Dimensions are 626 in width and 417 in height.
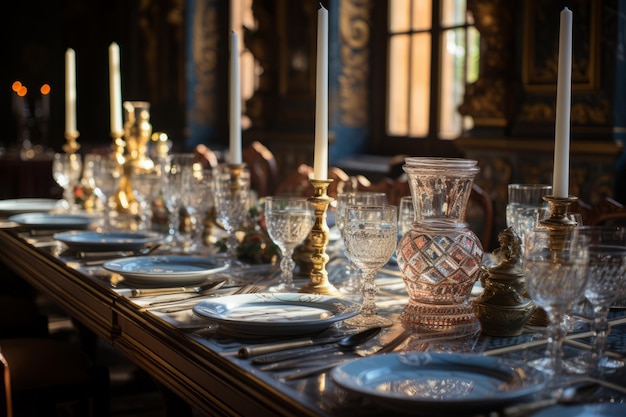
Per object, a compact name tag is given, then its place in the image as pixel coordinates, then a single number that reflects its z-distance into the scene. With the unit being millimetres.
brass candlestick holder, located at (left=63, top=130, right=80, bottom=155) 3634
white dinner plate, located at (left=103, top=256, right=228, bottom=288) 2000
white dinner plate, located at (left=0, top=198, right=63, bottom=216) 3551
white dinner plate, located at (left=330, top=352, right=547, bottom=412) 1116
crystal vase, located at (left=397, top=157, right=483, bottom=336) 1637
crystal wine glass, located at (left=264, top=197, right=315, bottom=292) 1938
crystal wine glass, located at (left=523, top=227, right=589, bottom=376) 1310
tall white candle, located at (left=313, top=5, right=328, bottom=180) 1868
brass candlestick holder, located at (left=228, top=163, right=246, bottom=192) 2281
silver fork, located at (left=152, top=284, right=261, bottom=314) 1753
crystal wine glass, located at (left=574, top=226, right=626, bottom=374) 1312
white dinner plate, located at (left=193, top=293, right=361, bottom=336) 1498
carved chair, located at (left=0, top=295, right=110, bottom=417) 2322
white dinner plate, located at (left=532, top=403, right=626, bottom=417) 1119
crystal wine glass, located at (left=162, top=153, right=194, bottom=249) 2552
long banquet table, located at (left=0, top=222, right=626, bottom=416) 1224
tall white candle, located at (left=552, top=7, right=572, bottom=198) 1565
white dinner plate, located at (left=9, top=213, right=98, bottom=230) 3006
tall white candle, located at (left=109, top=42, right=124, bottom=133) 3426
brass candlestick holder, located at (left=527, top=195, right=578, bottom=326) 1526
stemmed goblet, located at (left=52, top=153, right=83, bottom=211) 3533
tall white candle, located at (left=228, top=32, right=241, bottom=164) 2277
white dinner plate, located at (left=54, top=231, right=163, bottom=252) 2498
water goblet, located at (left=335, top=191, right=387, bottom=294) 2049
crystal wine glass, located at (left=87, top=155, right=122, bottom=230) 2947
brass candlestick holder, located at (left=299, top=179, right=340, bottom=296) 1871
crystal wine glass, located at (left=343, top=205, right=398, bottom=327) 1686
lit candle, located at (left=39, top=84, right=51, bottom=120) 9438
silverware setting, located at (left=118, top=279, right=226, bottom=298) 1902
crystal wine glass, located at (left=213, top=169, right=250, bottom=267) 2293
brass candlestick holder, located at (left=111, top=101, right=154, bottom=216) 3314
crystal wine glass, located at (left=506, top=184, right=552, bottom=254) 1920
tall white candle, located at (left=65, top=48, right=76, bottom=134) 3717
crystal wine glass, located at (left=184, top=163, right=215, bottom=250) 2480
